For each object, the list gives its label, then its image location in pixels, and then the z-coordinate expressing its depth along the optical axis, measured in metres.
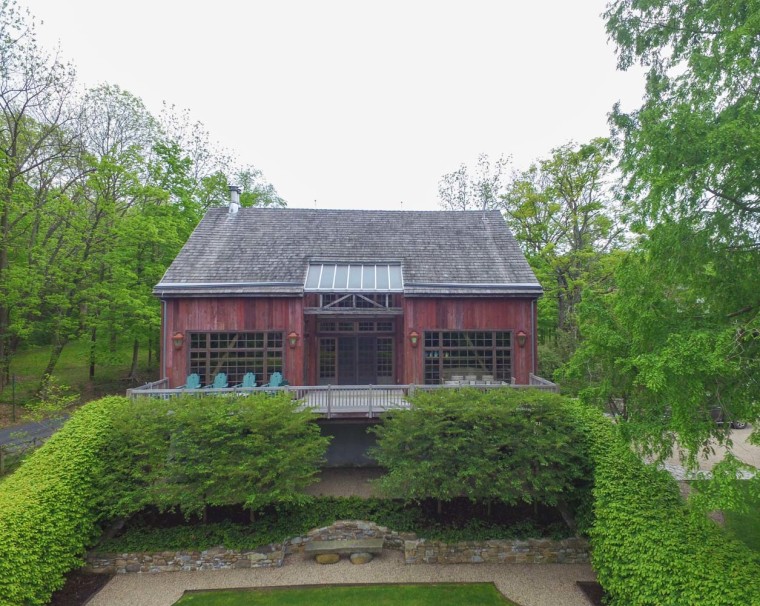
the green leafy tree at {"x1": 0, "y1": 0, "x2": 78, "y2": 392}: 14.46
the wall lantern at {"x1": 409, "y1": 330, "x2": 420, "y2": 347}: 12.59
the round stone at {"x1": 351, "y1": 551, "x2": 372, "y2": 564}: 8.34
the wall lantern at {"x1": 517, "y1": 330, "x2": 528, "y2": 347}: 12.56
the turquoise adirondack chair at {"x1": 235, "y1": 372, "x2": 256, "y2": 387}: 11.94
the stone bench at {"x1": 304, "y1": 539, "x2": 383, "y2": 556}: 8.42
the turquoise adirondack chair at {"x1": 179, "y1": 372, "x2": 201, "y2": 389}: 11.72
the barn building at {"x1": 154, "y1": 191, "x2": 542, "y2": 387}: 12.41
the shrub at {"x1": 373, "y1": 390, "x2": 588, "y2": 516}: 8.01
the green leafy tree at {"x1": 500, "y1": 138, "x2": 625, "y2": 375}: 16.72
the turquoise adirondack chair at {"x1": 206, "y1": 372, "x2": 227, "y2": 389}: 11.94
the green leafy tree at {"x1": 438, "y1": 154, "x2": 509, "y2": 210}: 23.75
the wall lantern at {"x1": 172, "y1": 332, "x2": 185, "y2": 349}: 12.21
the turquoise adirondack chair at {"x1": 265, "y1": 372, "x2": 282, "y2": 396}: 11.92
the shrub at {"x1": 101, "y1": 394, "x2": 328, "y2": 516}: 7.97
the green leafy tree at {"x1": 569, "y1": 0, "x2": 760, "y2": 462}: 5.16
